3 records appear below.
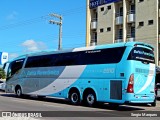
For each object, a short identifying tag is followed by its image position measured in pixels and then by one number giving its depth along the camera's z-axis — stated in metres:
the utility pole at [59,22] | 44.61
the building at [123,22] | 40.84
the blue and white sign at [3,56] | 74.16
